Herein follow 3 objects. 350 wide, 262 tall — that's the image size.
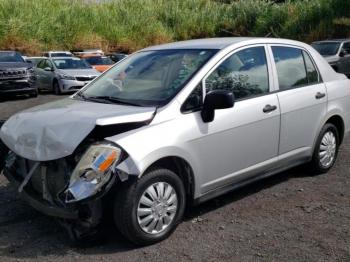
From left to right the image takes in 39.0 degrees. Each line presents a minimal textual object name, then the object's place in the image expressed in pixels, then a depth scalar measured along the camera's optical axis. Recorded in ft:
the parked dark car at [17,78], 51.44
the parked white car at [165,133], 12.77
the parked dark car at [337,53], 56.24
